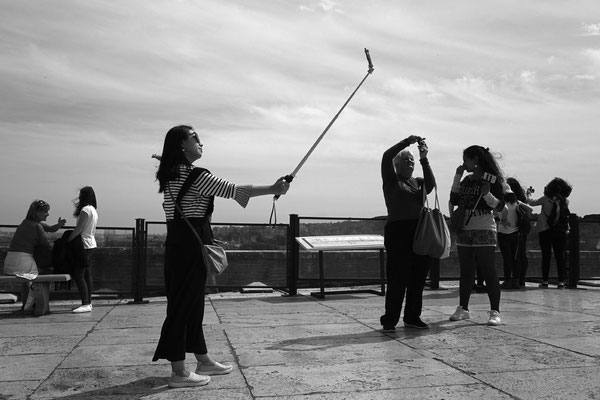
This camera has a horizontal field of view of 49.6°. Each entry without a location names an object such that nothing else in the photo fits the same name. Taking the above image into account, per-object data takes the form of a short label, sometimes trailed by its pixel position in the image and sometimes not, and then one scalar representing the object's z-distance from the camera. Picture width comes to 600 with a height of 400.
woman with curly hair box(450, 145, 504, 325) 6.71
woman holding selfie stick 4.27
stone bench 8.16
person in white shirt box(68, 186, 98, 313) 8.55
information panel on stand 9.60
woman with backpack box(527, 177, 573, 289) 10.74
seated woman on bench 8.29
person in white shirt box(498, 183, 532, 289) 10.54
